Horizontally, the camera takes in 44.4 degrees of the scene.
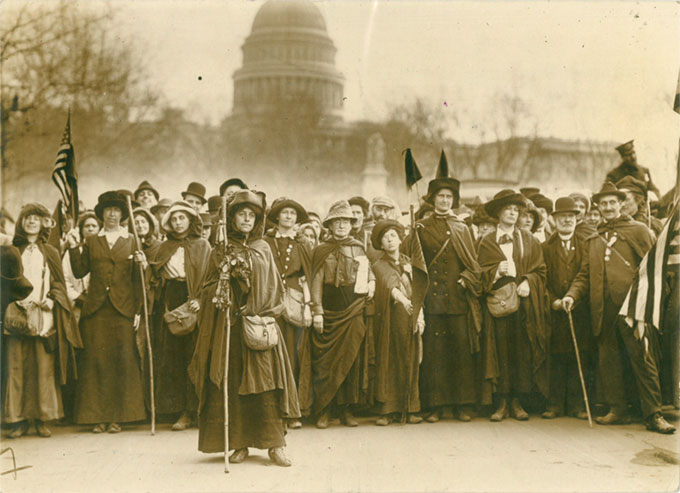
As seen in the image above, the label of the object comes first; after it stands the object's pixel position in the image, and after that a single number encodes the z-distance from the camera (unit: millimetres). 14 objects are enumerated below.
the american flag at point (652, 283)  6930
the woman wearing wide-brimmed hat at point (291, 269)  6969
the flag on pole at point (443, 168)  7332
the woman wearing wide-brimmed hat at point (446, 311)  7215
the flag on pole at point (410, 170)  7223
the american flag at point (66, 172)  6957
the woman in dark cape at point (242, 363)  6189
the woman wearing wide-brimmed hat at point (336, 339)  7016
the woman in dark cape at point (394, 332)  7113
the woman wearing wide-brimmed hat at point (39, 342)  6871
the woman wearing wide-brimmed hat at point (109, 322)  6965
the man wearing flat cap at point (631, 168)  7426
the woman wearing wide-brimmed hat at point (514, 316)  7270
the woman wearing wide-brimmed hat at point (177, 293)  6949
